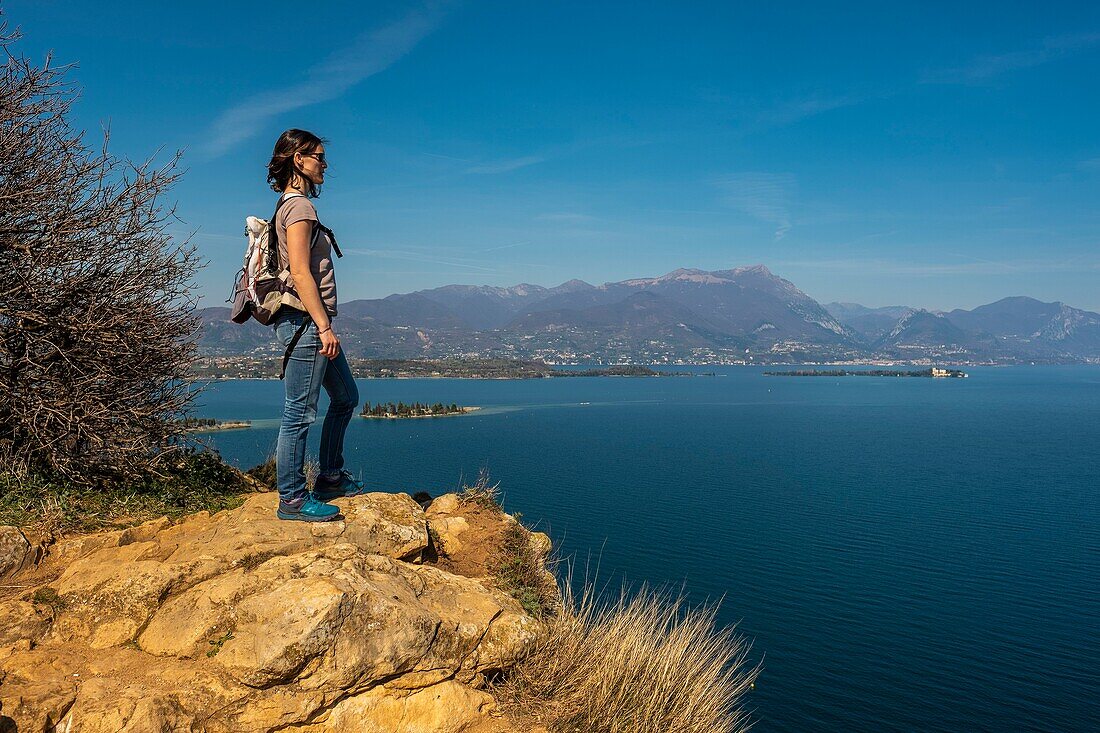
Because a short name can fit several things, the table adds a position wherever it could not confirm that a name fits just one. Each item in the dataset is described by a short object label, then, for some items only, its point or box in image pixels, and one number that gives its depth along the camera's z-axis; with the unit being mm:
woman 4777
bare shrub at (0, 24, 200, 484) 6625
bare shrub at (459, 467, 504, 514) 7457
